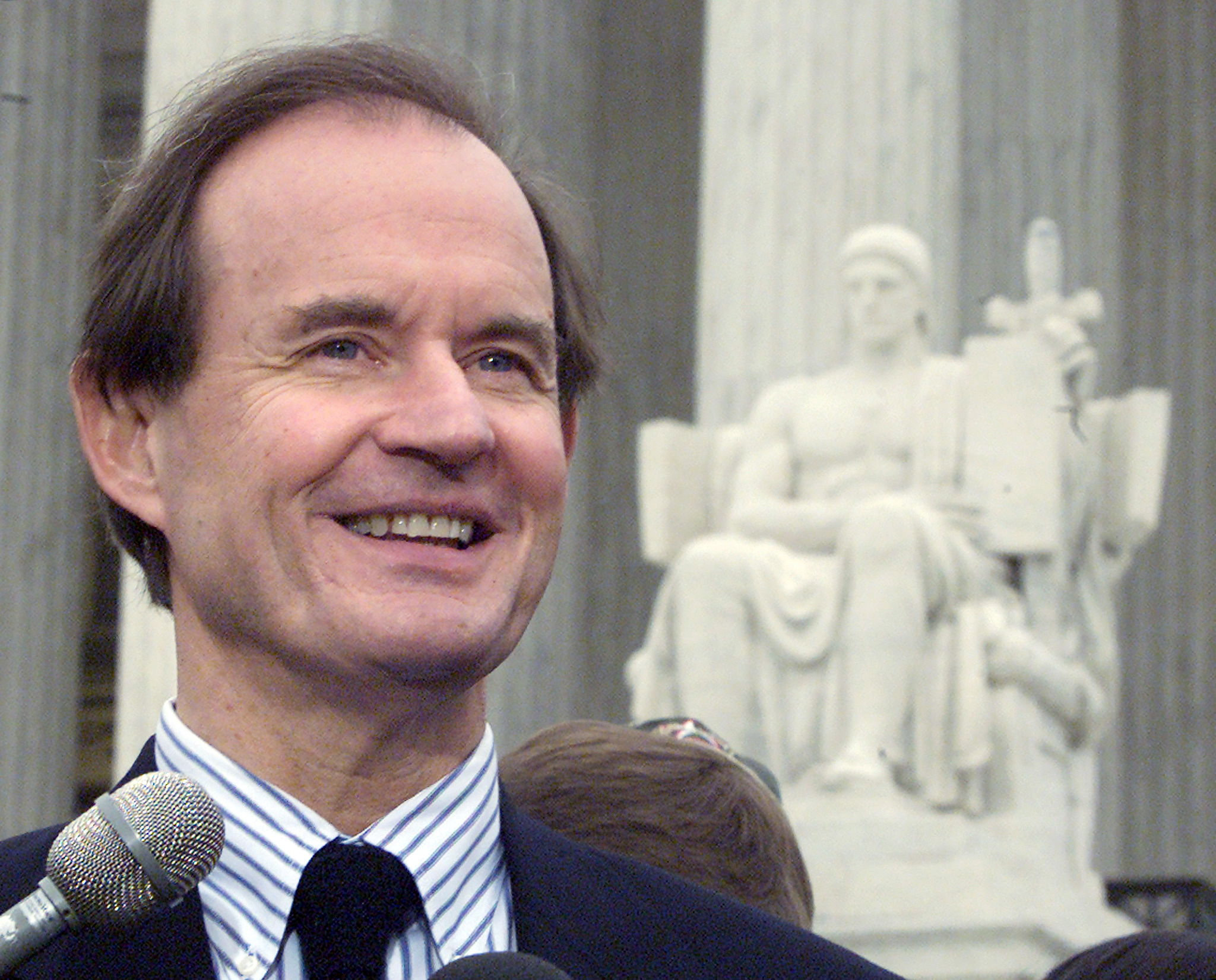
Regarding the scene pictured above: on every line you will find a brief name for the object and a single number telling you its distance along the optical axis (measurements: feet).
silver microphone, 13.48
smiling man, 16.03
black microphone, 13.76
